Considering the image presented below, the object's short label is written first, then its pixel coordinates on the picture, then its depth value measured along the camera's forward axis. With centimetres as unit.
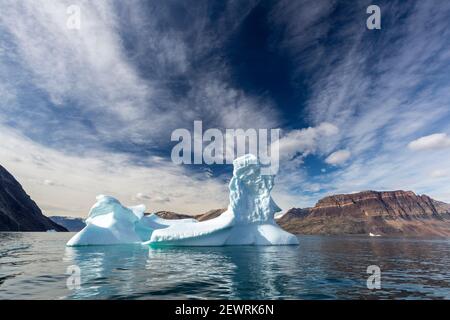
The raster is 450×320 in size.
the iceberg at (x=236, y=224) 3428
